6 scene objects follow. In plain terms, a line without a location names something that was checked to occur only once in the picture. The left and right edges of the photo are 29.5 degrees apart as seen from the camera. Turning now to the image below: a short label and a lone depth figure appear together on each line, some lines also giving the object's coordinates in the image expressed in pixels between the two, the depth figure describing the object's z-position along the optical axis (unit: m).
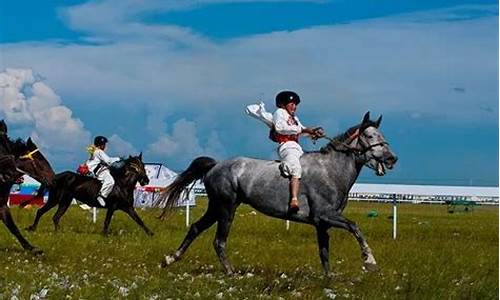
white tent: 34.50
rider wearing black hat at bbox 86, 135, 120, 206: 24.53
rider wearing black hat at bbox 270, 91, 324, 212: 13.66
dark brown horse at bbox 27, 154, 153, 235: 24.59
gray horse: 13.77
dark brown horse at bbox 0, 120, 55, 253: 16.61
